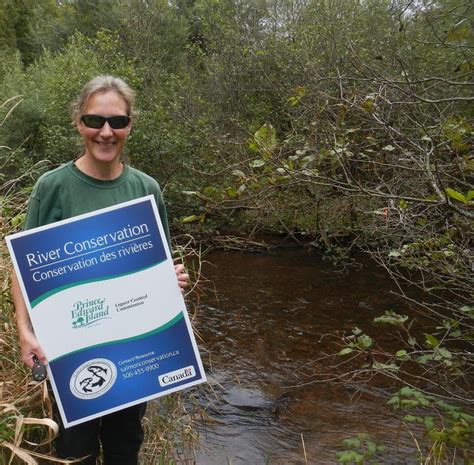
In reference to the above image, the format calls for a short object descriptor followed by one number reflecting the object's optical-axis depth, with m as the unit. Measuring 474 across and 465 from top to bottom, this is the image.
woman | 2.23
